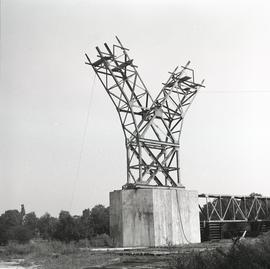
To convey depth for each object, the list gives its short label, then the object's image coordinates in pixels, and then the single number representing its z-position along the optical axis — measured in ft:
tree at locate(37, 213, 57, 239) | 391.04
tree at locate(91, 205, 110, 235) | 274.57
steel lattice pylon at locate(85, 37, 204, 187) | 75.20
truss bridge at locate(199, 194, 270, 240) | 105.19
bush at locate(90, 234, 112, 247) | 74.53
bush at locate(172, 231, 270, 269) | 28.91
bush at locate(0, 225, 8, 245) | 290.31
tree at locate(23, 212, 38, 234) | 437.83
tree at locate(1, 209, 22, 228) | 336.90
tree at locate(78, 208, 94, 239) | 262.63
